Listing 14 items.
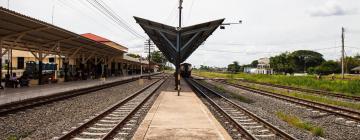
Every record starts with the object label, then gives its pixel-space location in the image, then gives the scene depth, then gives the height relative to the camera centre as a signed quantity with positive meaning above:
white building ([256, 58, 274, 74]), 120.97 +2.00
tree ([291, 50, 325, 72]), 122.69 +2.81
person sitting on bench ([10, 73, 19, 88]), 24.22 -0.85
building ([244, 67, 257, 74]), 140.60 -0.11
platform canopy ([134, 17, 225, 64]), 26.20 +3.29
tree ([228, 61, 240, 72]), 175.65 +1.98
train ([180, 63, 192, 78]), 62.47 -0.04
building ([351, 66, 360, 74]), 93.06 -0.09
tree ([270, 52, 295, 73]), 107.50 +2.11
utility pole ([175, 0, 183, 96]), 25.62 +1.73
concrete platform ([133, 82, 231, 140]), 8.40 -1.59
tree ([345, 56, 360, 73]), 109.97 +2.14
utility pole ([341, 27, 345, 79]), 46.87 +4.65
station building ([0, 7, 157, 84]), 18.83 +2.15
